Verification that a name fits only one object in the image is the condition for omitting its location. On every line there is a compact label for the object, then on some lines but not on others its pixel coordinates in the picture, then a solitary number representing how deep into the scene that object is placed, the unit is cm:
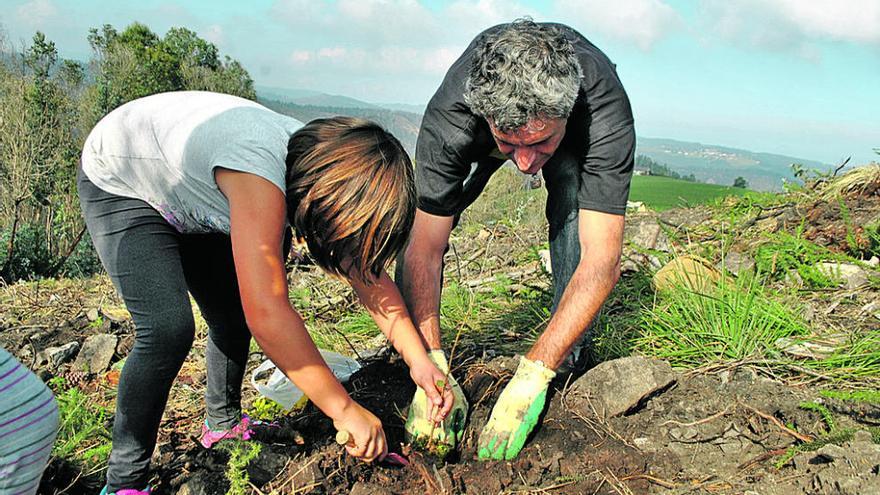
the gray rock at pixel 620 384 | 221
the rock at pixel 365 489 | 183
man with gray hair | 193
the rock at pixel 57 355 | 320
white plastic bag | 246
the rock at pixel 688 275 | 309
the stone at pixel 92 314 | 383
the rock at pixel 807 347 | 257
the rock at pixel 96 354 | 314
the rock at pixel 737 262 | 353
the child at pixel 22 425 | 125
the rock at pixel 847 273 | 331
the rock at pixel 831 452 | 174
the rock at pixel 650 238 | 415
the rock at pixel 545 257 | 405
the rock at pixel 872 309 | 298
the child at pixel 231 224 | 145
